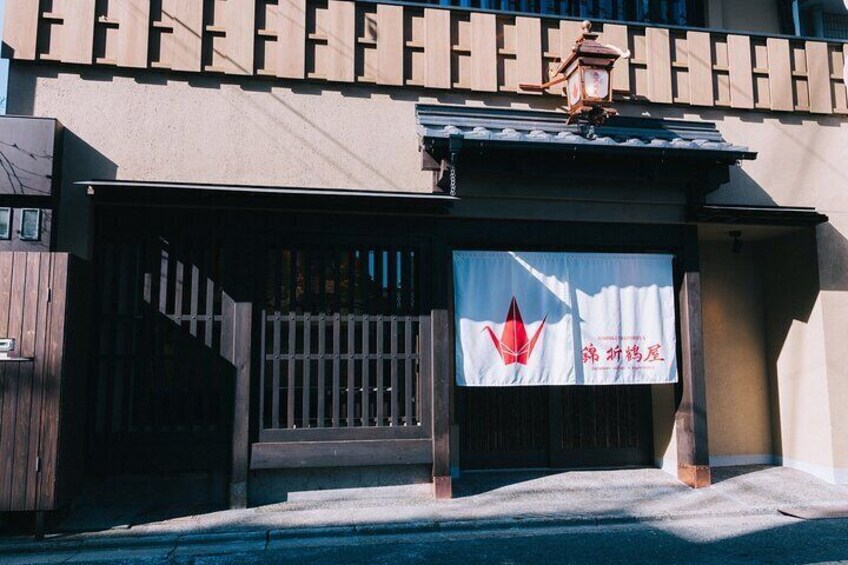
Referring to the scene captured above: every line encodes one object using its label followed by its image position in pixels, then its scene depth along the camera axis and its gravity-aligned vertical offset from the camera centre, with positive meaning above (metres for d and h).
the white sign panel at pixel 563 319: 8.10 +0.54
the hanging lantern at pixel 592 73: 7.80 +3.61
